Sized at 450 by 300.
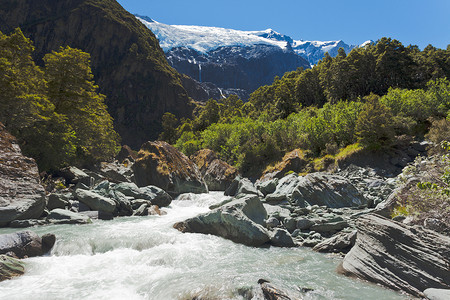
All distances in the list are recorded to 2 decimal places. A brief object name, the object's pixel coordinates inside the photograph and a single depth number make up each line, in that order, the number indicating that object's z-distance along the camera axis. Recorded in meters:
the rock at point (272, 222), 12.32
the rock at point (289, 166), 26.08
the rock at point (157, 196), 18.27
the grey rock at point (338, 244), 9.63
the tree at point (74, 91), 27.14
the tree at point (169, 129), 75.25
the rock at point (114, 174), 28.09
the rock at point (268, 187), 19.66
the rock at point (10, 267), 7.23
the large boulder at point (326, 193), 14.86
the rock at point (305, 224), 11.91
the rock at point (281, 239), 10.55
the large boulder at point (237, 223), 10.85
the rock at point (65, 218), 12.70
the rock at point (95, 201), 14.94
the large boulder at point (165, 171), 22.50
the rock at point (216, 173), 27.34
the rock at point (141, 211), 15.71
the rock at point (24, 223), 11.53
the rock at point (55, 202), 14.56
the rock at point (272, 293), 5.83
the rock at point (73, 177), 21.91
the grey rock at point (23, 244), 8.56
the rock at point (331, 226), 11.35
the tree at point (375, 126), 22.66
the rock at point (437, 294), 5.23
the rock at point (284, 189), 16.33
